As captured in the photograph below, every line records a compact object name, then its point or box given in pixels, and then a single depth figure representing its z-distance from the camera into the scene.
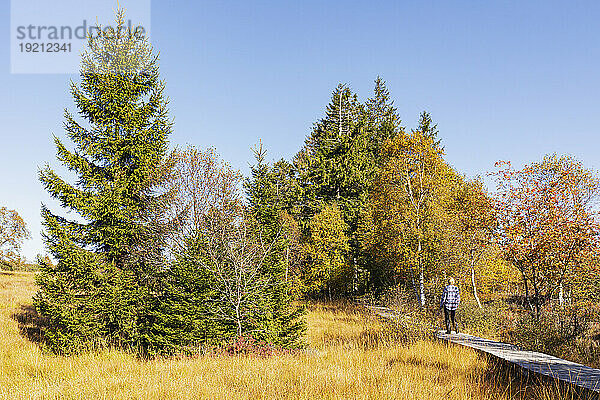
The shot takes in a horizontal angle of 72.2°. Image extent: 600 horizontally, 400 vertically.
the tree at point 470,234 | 19.88
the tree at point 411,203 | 21.50
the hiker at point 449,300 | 13.27
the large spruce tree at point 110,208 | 14.06
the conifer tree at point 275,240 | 13.04
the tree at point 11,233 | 46.34
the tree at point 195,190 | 16.23
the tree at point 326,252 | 29.41
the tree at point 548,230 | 16.16
